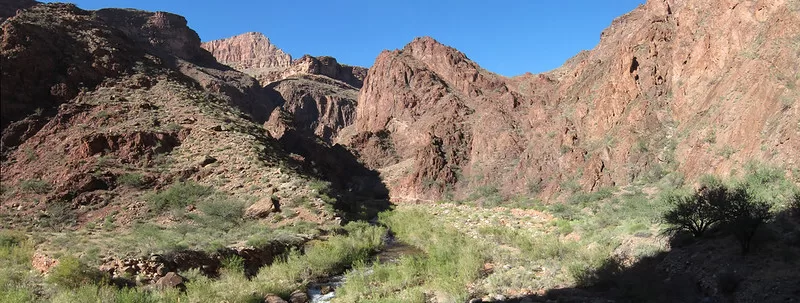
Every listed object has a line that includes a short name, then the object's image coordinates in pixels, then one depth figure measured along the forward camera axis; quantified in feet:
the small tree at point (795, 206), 41.98
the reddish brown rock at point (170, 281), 42.80
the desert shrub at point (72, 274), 39.78
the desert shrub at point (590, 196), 91.35
